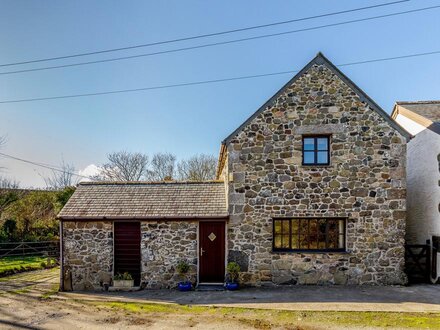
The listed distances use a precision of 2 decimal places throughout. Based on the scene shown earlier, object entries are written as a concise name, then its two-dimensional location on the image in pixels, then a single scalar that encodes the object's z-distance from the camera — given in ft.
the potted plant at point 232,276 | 37.47
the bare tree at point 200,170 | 119.24
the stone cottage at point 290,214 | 38.93
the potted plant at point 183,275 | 37.58
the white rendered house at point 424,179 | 40.32
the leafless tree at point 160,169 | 137.60
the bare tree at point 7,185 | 108.27
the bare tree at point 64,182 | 136.05
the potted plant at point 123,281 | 38.01
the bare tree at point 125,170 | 136.98
